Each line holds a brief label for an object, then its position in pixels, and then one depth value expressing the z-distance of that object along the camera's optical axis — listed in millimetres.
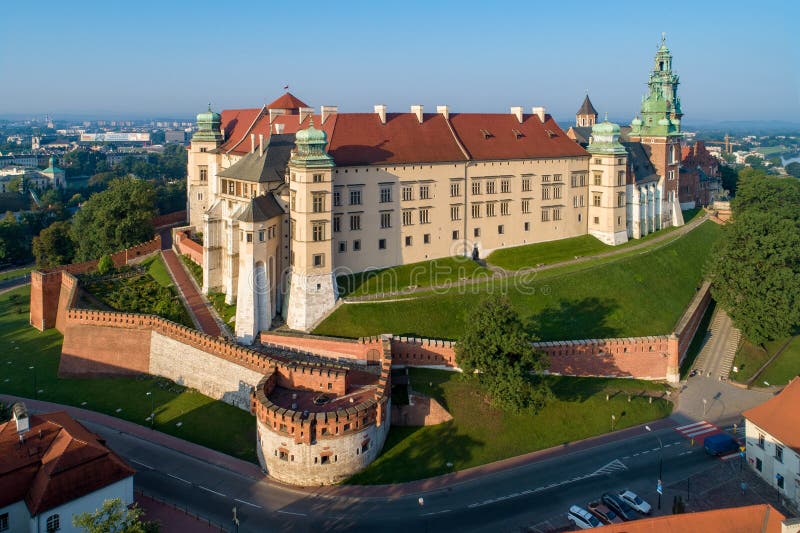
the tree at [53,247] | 91625
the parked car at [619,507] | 37406
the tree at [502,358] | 45375
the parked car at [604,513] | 36750
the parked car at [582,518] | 35969
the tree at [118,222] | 80062
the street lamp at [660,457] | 42731
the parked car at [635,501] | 37688
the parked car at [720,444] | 44312
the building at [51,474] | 34062
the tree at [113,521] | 28998
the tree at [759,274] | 58688
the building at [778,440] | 40531
